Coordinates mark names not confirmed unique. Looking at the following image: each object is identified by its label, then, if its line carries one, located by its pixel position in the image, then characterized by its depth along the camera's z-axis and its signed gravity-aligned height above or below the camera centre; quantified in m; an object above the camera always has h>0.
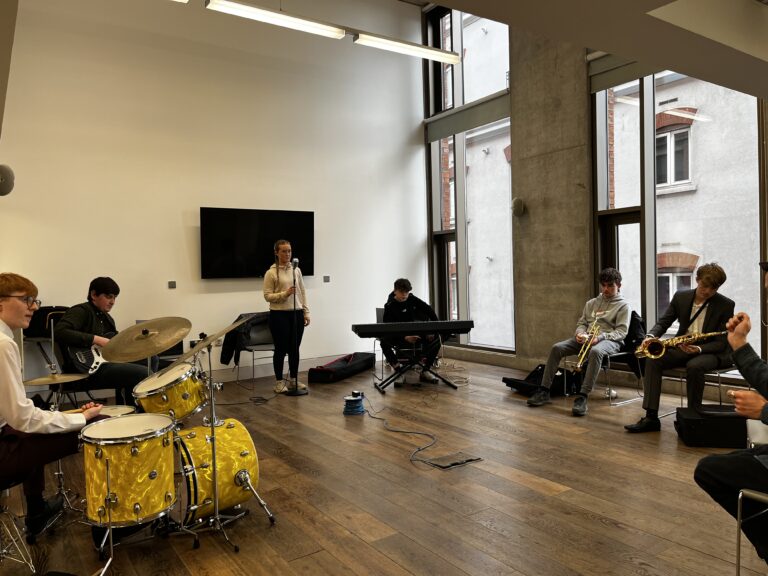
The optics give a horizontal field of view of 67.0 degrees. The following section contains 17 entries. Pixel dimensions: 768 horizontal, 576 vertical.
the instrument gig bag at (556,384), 5.68 -1.22
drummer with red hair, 2.39 -0.64
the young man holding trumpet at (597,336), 5.23 -0.71
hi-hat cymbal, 3.00 -0.56
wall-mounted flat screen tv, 6.85 +0.36
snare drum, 3.02 -0.74
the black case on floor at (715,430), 3.99 -1.20
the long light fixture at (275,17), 5.64 +2.57
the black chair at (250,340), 6.64 -0.84
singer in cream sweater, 6.16 -0.44
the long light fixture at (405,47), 6.45 +2.51
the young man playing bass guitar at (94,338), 4.30 -0.48
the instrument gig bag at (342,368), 6.77 -1.22
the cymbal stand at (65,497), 3.18 -1.25
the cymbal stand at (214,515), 2.77 -1.22
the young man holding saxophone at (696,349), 4.34 -0.70
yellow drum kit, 2.42 -0.84
